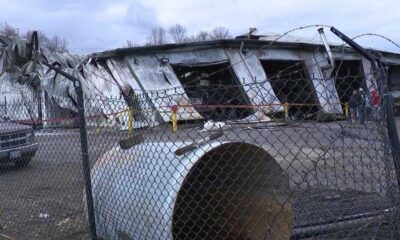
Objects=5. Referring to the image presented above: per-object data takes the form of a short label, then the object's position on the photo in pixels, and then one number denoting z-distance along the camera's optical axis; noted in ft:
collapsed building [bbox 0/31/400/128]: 82.99
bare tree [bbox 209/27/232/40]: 241.14
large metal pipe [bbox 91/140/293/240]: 15.01
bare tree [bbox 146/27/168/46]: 257.09
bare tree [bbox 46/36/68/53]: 241.90
